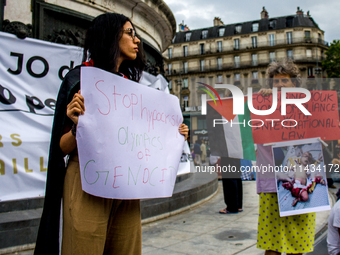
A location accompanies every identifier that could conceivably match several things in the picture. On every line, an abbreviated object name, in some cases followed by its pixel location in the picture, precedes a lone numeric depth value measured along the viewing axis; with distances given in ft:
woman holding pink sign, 4.37
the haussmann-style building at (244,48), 162.81
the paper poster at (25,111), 11.41
